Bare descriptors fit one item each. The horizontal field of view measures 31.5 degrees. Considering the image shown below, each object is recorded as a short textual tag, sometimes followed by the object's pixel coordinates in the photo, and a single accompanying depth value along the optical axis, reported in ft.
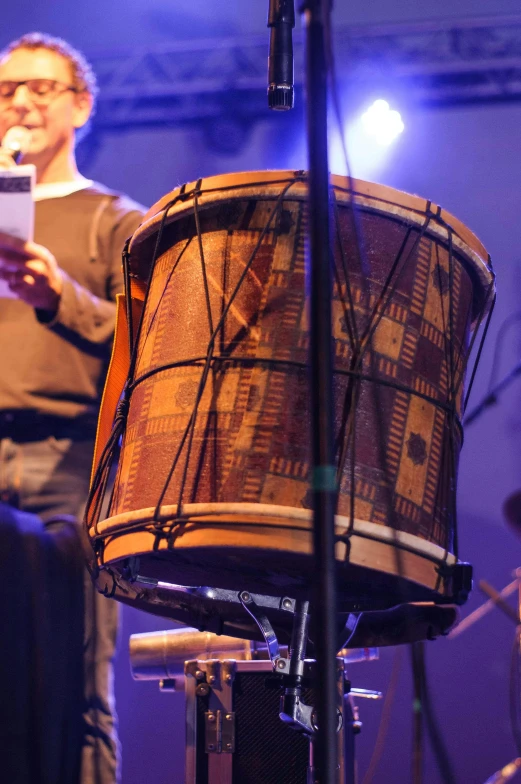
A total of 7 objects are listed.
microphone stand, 3.54
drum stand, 7.45
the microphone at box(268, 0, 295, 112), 4.85
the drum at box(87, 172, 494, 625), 4.97
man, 7.84
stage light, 15.01
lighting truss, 15.20
